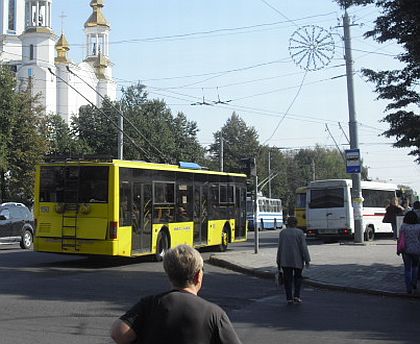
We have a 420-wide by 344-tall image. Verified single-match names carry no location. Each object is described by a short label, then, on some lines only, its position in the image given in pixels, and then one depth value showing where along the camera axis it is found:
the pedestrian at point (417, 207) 14.41
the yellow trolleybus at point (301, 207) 36.07
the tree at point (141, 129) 55.81
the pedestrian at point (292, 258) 11.00
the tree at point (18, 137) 38.88
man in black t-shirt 3.07
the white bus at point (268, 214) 47.72
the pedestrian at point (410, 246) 12.05
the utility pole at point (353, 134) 24.66
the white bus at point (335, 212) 28.78
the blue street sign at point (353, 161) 24.17
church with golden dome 81.75
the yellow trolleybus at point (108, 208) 16.03
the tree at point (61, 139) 50.54
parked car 24.42
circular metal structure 20.58
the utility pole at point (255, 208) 20.45
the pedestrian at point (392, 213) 23.10
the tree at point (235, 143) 91.44
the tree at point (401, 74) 13.43
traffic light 21.61
